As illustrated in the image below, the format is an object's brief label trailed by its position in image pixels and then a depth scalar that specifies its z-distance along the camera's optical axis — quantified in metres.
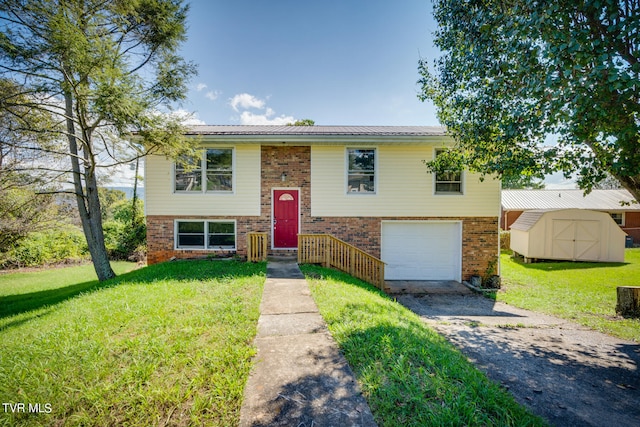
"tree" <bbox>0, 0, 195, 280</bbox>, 6.17
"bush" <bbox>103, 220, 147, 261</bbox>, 14.70
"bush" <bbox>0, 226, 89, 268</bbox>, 12.34
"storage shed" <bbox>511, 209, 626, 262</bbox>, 13.56
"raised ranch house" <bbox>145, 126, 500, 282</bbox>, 9.71
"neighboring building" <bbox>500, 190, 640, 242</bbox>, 20.37
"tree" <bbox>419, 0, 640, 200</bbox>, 3.84
